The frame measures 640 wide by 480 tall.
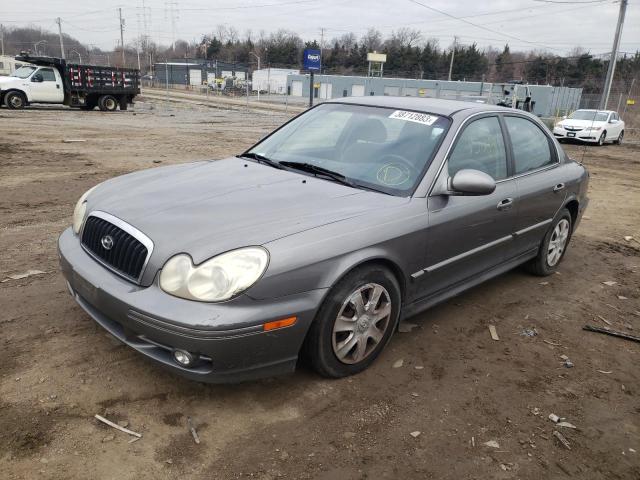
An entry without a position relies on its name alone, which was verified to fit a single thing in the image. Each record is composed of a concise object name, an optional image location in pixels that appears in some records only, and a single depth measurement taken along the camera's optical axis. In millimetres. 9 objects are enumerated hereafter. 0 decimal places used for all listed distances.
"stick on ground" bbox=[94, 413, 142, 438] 2541
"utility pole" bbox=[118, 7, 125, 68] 67738
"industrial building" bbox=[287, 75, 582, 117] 49500
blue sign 22314
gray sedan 2543
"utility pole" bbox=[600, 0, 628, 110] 27344
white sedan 21219
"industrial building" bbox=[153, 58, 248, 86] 74062
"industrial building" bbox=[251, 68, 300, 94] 78750
